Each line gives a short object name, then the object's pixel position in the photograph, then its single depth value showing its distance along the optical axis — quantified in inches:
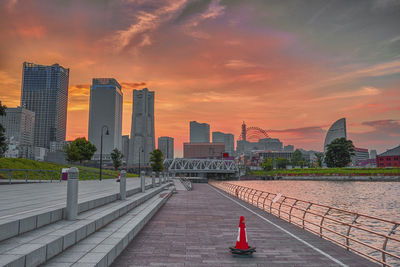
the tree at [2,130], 1636.3
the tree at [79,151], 3302.7
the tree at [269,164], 7806.6
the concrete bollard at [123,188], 639.1
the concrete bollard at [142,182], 919.0
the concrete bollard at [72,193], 353.4
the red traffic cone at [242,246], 339.6
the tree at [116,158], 4223.2
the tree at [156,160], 4156.0
